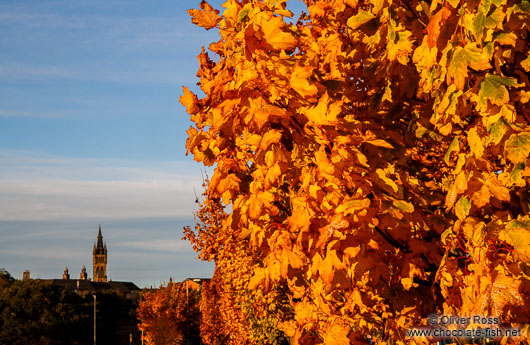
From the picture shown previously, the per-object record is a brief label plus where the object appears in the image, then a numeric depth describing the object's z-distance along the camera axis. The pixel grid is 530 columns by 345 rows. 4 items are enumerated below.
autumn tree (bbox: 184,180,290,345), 18.81
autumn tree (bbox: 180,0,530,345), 3.85
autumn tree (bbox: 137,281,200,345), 53.94
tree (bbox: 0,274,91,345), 62.81
